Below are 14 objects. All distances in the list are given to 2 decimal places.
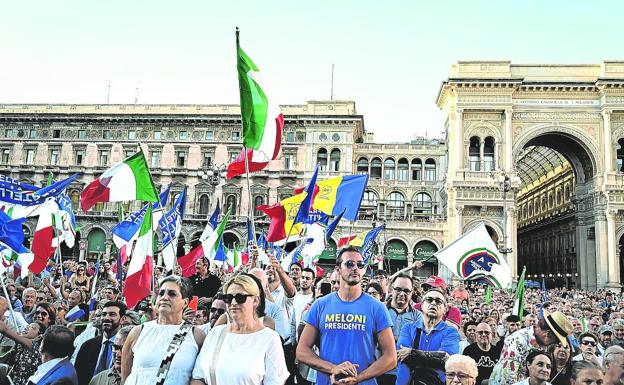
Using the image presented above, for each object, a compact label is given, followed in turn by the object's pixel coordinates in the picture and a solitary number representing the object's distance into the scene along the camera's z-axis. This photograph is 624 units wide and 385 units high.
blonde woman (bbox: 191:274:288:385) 3.72
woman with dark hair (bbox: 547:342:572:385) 5.29
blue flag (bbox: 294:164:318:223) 11.99
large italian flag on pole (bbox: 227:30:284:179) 7.43
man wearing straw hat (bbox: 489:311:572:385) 5.59
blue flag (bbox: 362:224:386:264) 21.59
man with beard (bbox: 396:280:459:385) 4.95
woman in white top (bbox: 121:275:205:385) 4.04
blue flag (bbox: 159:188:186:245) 13.70
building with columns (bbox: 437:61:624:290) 42.50
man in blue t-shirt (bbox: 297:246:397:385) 4.21
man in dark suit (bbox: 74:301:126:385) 5.74
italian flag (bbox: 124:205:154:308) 8.43
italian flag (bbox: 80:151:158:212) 9.82
